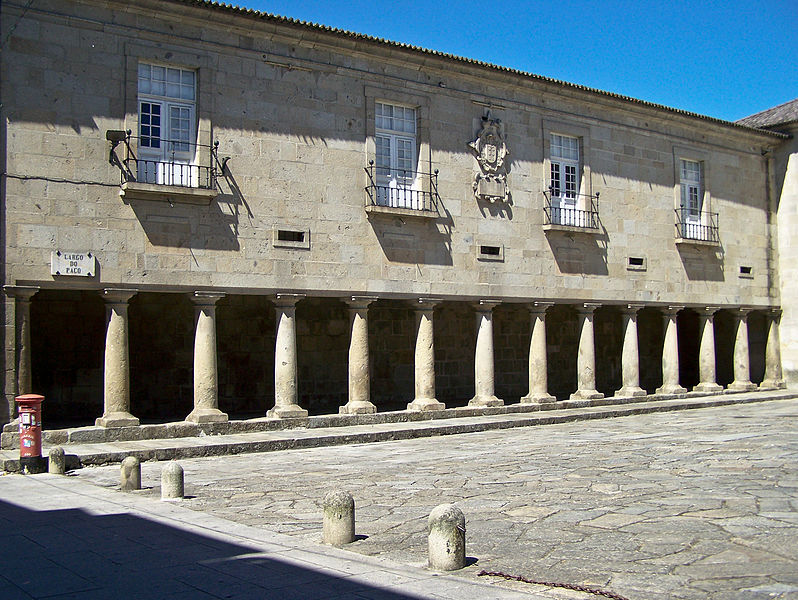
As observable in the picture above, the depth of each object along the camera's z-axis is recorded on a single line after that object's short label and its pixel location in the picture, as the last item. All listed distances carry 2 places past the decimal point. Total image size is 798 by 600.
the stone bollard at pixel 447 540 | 6.25
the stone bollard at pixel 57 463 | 11.55
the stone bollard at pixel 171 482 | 9.44
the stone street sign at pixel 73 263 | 14.26
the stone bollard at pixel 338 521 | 7.12
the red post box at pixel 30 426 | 11.37
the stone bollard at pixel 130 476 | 10.09
